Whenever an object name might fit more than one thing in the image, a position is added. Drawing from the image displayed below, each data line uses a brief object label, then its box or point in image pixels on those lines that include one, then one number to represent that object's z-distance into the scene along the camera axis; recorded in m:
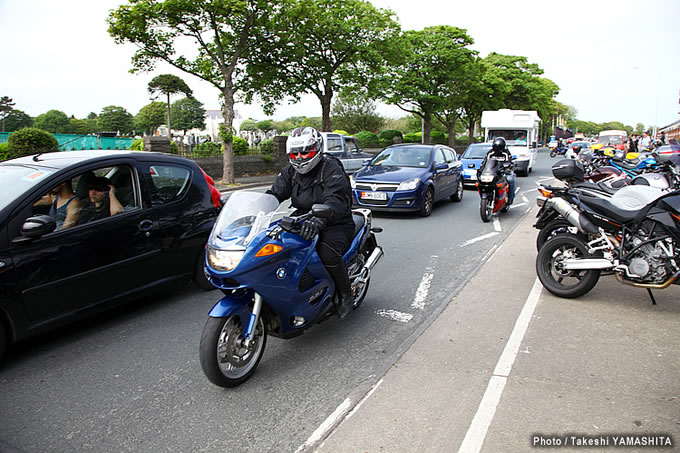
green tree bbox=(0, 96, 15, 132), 70.56
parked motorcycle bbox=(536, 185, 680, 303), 4.78
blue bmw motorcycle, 3.36
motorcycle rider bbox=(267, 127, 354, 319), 4.02
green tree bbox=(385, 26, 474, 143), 36.38
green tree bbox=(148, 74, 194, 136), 46.98
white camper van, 22.79
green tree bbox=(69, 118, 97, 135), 92.56
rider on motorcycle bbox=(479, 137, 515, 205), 11.03
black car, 3.89
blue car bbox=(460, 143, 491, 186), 16.94
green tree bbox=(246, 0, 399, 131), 23.09
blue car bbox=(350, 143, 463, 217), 10.70
